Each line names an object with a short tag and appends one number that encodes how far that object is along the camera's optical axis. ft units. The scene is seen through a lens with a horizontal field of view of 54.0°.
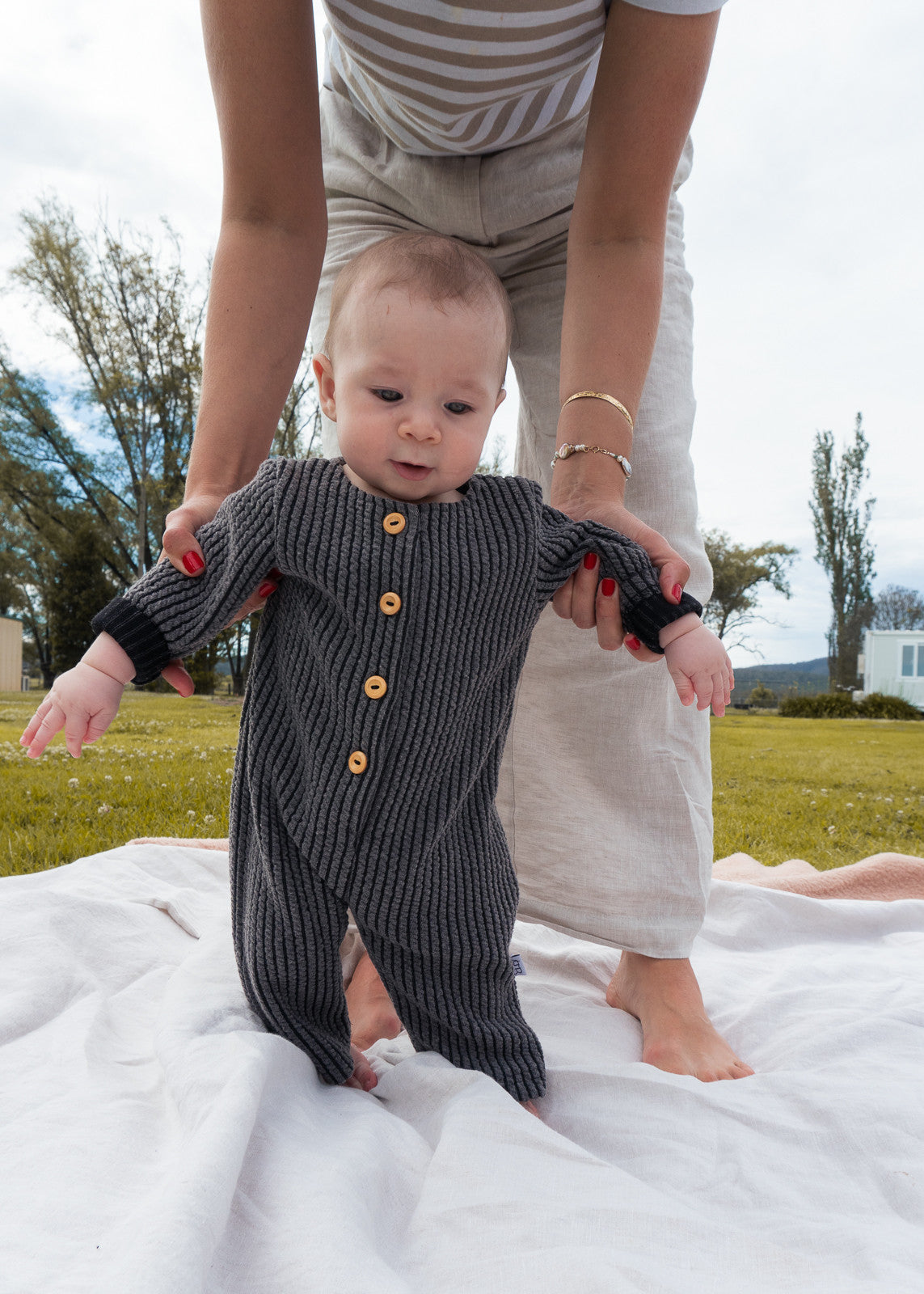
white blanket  2.61
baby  3.55
